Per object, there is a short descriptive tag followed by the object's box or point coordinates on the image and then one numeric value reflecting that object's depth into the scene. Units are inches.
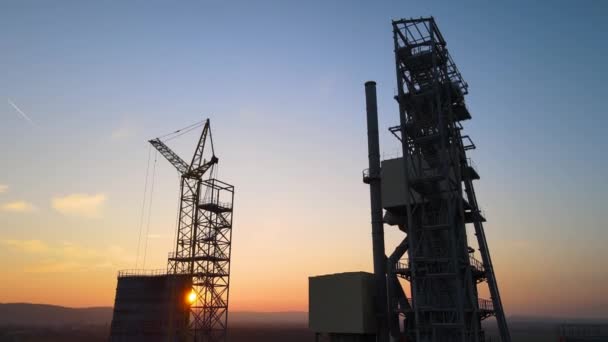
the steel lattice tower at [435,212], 1284.4
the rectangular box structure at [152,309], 2001.7
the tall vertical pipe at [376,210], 1430.4
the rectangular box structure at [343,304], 1374.3
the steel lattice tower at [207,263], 2067.3
